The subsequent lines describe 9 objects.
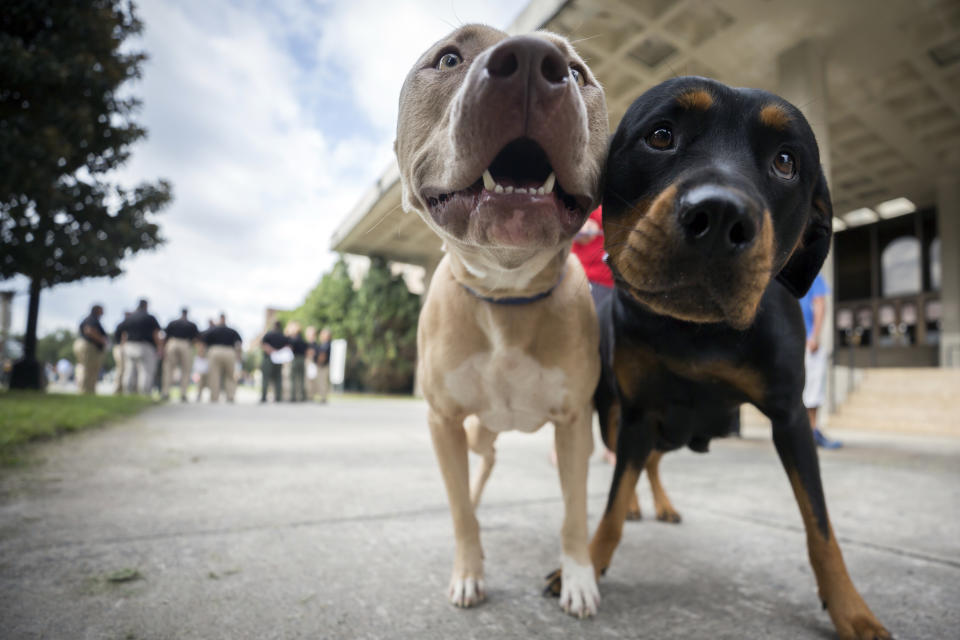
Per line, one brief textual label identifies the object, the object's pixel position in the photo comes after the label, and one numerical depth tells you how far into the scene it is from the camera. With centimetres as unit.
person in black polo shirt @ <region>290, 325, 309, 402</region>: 1370
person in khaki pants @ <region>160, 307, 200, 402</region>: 1162
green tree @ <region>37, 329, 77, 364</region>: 6554
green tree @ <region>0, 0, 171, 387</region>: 802
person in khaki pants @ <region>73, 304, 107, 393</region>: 1055
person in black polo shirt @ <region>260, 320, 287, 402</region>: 1279
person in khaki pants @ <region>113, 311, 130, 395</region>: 1183
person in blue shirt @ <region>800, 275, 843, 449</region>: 493
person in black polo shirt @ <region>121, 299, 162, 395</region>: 1082
